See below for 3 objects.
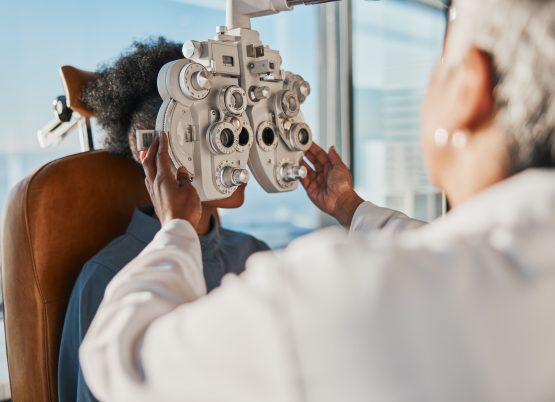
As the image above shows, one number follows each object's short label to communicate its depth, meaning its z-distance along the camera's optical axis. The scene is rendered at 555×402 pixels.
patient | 1.10
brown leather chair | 1.12
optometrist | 0.45
